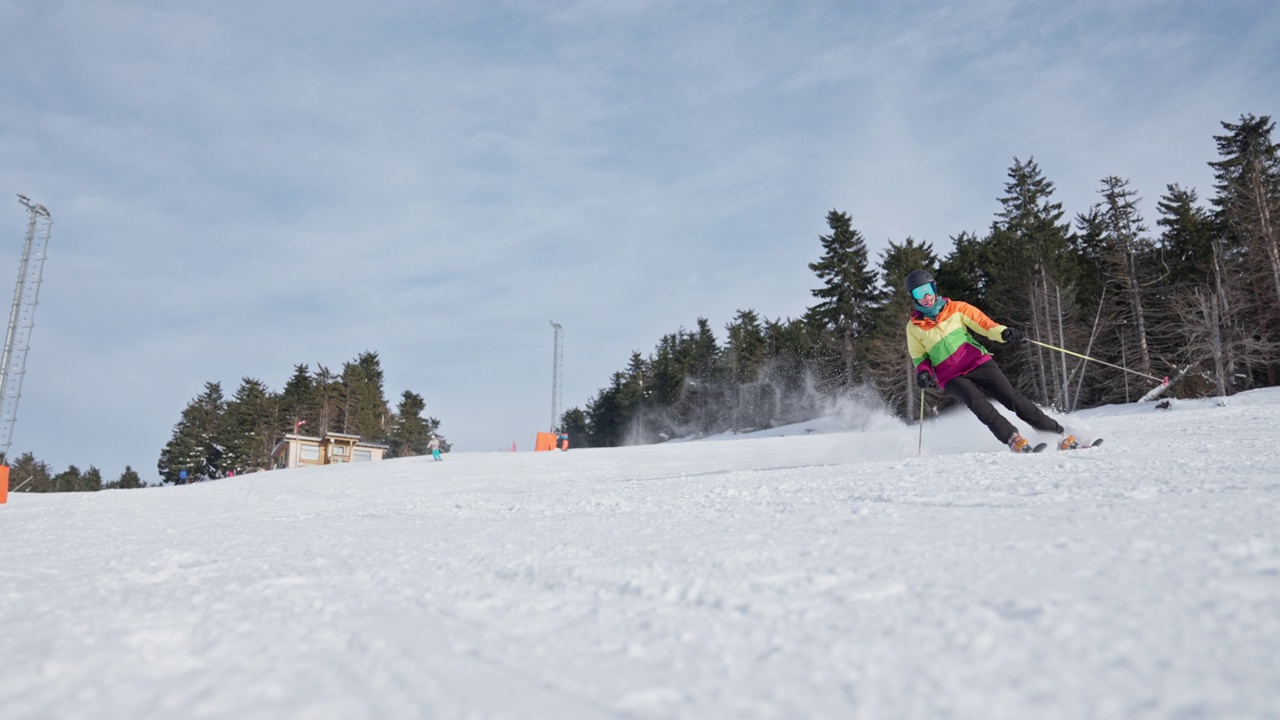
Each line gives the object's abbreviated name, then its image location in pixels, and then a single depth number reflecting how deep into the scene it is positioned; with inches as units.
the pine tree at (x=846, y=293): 1754.4
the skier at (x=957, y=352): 261.6
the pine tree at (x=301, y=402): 2866.6
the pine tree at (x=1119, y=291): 1304.1
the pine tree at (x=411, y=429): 2805.1
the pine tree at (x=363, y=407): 2861.7
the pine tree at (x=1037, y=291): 1360.7
